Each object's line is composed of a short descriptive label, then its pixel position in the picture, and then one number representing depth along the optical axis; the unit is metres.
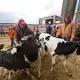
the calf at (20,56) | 1.41
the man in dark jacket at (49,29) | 4.63
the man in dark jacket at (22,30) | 1.59
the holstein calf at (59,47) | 1.67
